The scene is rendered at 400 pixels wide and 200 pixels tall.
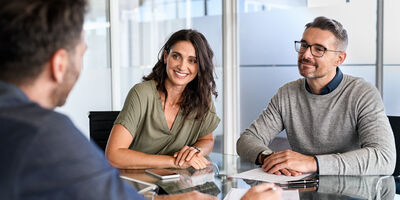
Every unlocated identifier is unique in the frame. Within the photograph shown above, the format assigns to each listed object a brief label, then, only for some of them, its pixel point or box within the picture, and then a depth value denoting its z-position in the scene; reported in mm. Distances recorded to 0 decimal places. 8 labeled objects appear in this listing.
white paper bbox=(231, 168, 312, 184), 2008
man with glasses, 2371
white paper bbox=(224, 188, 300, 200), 1763
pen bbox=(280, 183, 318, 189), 1901
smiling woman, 2586
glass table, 1827
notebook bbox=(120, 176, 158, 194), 1810
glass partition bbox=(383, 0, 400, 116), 3744
